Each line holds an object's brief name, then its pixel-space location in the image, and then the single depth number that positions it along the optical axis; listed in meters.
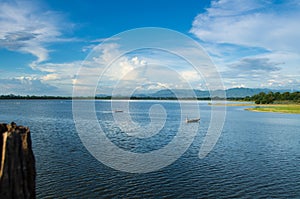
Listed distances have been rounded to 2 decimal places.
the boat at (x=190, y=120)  75.42
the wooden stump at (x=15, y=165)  8.07
